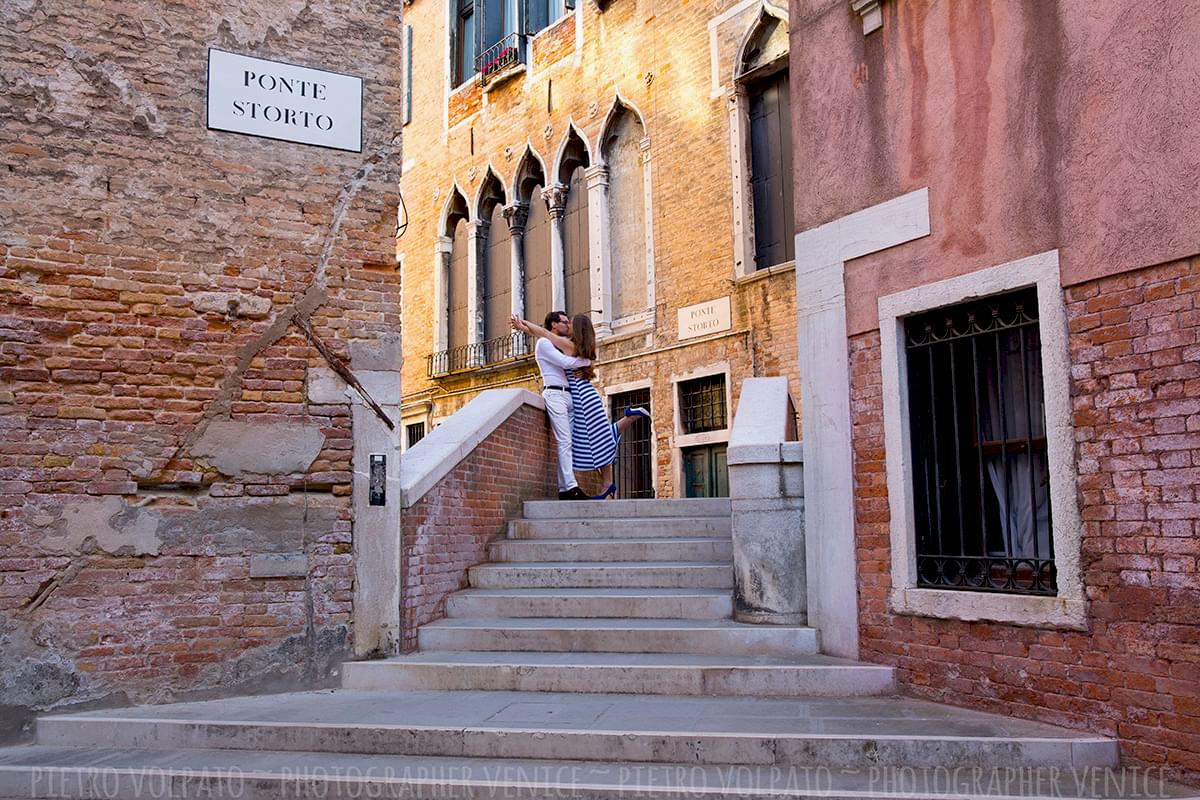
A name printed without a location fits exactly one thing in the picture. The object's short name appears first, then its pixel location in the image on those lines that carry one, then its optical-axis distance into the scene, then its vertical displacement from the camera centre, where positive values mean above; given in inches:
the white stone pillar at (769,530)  263.9 -5.3
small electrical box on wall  269.3 +8.5
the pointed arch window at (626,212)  606.9 +166.0
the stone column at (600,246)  619.5 +149.2
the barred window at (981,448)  218.1 +11.5
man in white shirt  368.2 +36.9
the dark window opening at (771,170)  524.4 +162.3
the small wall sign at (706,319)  541.6 +94.4
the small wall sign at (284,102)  263.9 +101.2
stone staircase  192.5 -41.1
